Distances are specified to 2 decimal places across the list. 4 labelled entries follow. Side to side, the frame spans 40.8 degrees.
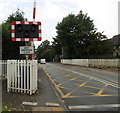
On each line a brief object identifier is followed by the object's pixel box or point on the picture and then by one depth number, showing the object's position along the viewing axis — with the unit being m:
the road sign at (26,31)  7.01
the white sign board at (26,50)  7.12
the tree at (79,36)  36.09
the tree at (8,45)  10.59
